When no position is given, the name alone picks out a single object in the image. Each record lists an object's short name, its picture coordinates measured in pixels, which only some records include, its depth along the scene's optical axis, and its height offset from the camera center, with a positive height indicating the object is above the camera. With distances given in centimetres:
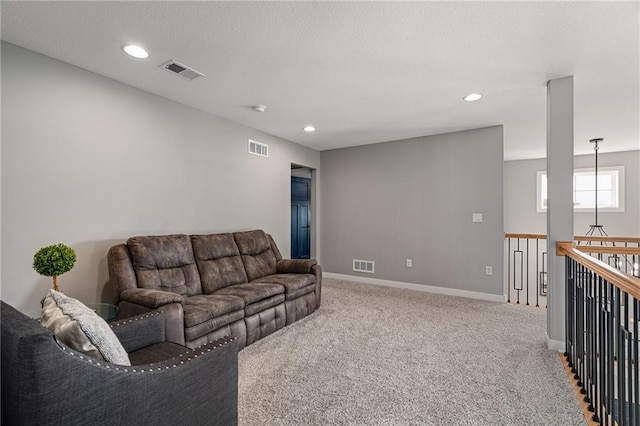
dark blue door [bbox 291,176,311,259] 643 -10
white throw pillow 114 -45
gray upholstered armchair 93 -64
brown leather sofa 239 -72
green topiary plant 203 -32
